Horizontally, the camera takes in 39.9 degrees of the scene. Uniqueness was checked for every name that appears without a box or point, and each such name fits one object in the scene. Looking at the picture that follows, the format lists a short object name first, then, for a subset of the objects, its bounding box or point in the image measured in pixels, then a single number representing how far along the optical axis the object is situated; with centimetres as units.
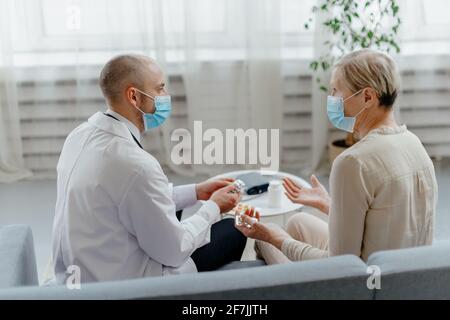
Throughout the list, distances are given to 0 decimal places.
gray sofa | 145
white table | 242
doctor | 174
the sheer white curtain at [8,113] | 336
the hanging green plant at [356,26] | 320
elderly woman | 164
